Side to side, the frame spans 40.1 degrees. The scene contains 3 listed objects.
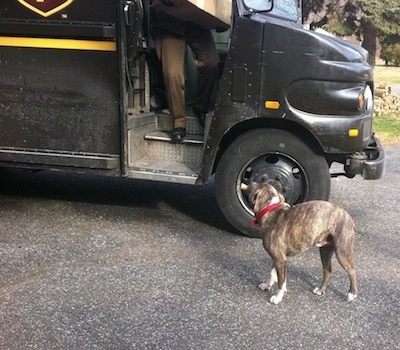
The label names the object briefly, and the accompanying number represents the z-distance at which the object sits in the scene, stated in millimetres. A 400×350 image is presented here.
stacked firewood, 14042
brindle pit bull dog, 3623
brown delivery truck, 4559
